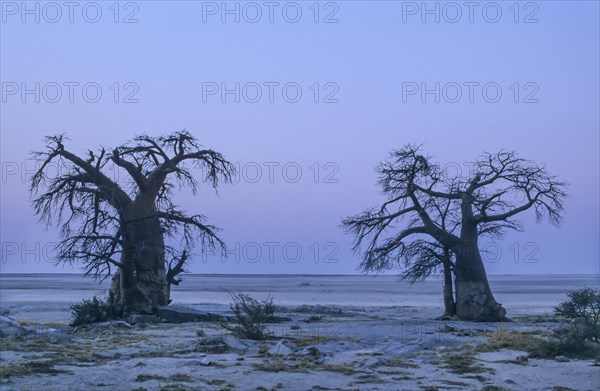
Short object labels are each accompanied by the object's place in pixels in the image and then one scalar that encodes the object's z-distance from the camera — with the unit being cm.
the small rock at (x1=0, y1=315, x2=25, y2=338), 2059
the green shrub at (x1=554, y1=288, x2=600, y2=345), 1845
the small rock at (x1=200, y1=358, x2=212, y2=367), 1631
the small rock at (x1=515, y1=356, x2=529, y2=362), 1734
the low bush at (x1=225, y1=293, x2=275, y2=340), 2100
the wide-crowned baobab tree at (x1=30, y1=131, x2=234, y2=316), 2811
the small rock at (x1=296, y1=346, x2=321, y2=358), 1783
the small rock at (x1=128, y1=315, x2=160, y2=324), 2662
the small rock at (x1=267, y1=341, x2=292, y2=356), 1808
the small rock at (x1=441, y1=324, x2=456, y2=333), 2333
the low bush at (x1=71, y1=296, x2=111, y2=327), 2622
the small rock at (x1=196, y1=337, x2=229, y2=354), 1847
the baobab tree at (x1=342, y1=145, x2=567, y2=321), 2867
